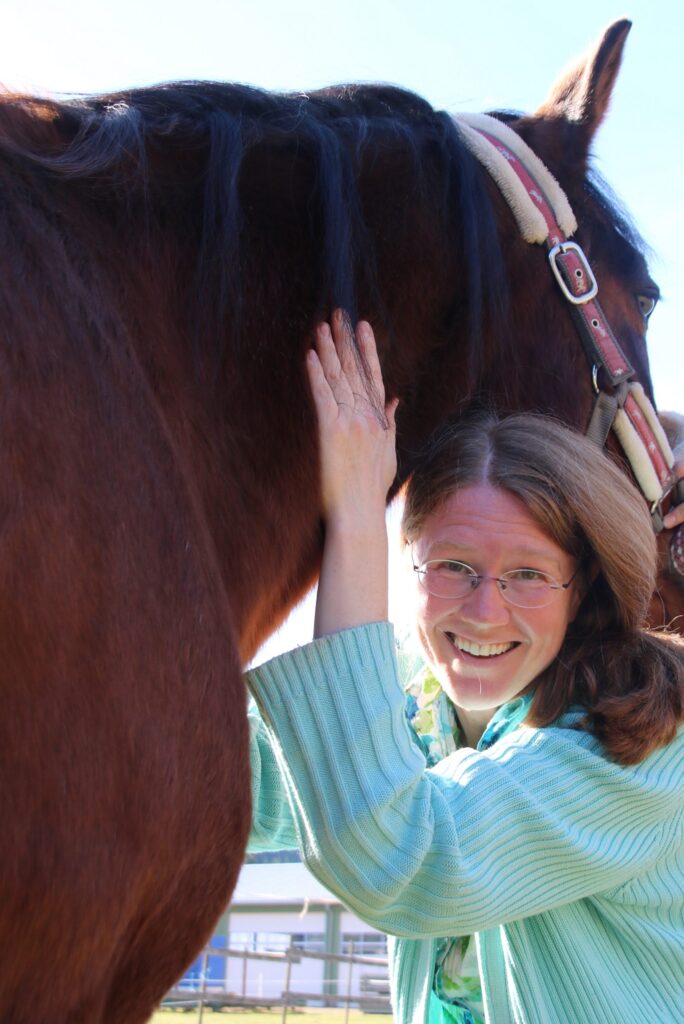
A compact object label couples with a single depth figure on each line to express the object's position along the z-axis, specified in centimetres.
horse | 184
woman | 214
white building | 2214
